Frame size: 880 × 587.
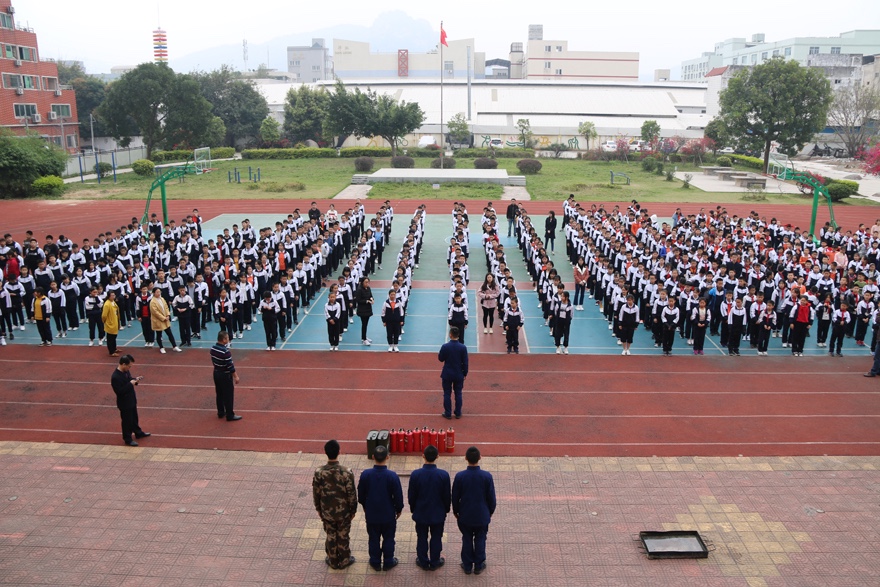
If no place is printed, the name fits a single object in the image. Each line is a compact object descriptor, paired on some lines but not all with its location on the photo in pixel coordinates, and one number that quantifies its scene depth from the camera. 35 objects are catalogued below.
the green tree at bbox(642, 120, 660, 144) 52.72
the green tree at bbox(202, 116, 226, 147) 48.89
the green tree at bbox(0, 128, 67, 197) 32.47
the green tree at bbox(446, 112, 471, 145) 56.25
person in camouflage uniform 6.19
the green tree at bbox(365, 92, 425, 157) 47.84
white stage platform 37.16
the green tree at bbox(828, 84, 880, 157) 53.12
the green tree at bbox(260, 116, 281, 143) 55.34
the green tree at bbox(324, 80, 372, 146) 48.22
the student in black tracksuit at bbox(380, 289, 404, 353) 12.52
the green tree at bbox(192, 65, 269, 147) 59.44
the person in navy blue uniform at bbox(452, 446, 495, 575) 6.19
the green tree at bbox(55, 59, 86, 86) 76.31
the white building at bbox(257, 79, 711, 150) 60.89
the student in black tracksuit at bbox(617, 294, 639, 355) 12.67
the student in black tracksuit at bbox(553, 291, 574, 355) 12.58
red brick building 42.00
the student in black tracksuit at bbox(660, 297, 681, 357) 12.59
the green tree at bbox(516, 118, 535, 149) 57.12
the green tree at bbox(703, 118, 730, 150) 43.78
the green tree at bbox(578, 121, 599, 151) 56.62
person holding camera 8.84
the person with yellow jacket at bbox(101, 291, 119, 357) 12.12
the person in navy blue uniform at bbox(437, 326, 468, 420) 9.62
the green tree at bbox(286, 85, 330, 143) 56.88
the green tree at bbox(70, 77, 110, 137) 63.94
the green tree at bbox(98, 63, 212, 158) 45.12
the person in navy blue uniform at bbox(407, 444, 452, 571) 6.17
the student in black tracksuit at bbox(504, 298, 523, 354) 12.15
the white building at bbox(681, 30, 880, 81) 82.69
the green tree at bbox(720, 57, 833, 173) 40.44
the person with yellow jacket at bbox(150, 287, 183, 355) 12.47
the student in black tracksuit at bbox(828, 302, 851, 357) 12.51
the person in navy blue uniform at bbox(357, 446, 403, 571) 6.18
